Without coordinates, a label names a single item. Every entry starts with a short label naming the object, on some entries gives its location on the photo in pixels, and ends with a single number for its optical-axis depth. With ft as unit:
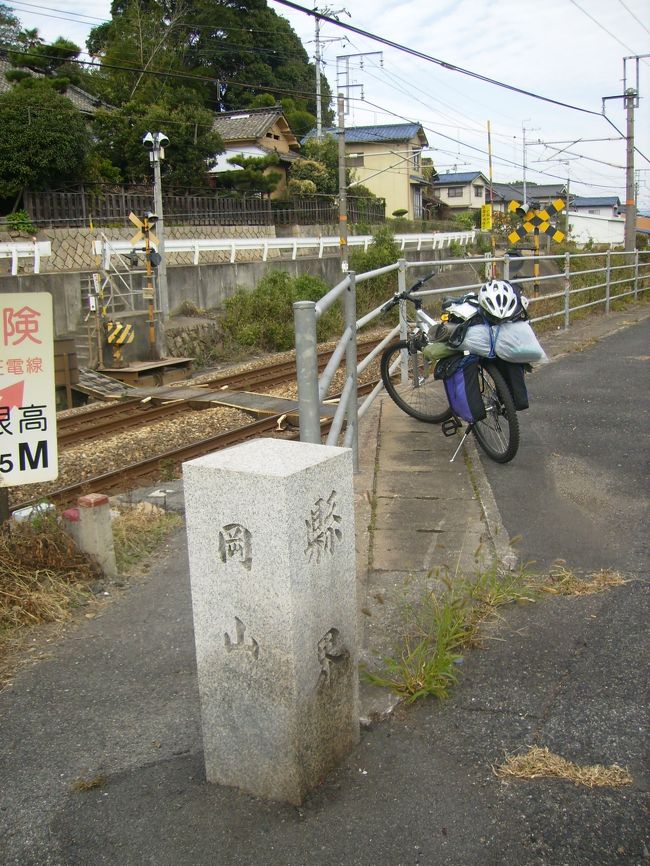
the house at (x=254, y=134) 131.95
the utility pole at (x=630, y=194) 81.97
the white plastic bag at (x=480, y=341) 18.86
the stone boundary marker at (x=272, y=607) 7.81
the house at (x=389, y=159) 171.73
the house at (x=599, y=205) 265.54
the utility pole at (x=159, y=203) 60.49
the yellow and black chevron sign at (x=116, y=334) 55.88
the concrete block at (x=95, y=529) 14.79
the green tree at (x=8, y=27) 125.26
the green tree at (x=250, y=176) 118.42
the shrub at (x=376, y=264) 75.97
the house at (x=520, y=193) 231.63
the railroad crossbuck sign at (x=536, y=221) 54.70
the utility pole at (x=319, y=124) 147.34
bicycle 18.97
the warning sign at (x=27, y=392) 13.78
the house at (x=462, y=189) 222.07
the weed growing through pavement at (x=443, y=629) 10.34
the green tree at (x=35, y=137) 77.05
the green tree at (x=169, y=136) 98.17
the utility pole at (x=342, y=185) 89.40
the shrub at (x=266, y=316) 64.39
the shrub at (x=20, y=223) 75.61
